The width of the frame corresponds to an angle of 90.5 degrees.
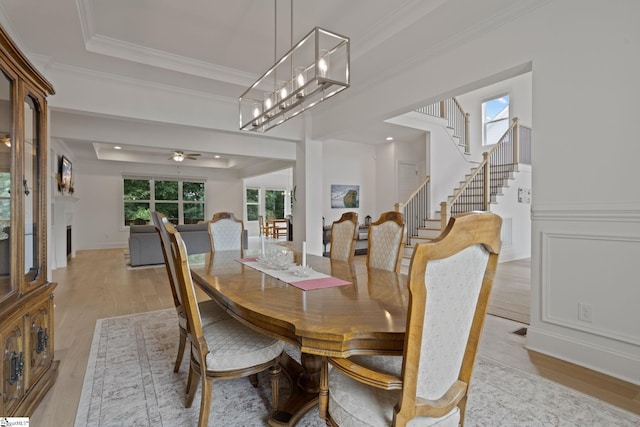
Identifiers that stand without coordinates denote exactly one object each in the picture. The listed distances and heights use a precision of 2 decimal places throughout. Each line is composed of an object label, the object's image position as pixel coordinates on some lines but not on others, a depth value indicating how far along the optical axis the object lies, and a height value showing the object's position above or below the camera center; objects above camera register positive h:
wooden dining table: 1.12 -0.42
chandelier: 1.88 +0.96
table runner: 1.75 -0.41
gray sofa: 5.90 -0.66
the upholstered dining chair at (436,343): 0.88 -0.41
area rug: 1.63 -1.08
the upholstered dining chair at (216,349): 1.43 -0.66
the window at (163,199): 9.70 +0.37
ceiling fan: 7.56 +1.37
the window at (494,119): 8.46 +2.49
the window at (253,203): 11.85 +0.29
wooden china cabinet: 1.55 -0.17
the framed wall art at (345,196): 8.84 +0.41
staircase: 6.71 +0.54
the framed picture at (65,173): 6.55 +0.83
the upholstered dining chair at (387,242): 2.46 -0.26
